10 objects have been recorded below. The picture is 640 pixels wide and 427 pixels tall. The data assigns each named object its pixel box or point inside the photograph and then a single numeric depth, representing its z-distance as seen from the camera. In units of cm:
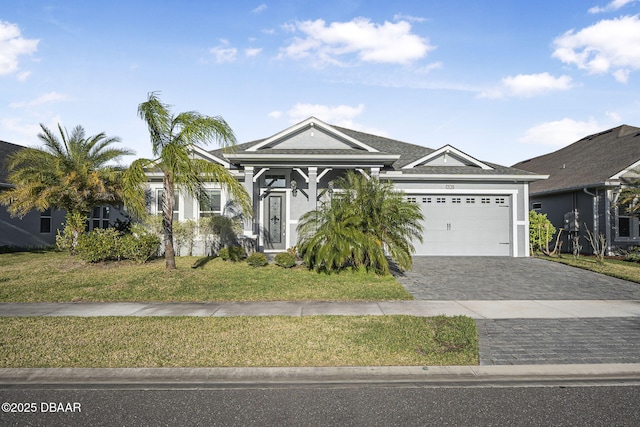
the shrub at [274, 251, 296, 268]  1258
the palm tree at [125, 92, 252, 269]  1141
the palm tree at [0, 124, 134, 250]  1398
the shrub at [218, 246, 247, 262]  1391
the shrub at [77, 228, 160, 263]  1297
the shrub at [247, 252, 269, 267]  1283
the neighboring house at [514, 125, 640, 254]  1700
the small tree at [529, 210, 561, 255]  1703
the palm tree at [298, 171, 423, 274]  1113
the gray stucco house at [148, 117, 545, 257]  1598
